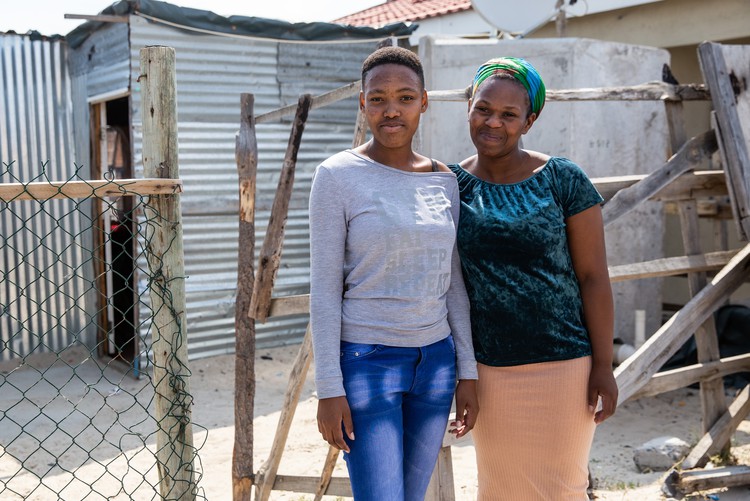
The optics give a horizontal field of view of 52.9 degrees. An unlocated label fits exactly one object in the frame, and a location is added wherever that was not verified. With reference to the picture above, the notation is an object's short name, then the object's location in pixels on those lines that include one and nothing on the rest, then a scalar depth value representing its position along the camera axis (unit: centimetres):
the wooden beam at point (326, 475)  357
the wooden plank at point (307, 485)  374
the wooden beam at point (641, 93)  427
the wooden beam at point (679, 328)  390
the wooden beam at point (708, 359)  481
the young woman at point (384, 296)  199
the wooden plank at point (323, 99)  371
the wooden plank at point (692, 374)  443
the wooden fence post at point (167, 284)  251
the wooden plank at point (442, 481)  318
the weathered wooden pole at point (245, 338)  385
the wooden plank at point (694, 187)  469
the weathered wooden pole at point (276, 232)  369
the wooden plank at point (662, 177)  396
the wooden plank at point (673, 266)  411
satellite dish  640
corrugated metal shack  703
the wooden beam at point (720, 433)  450
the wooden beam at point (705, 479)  409
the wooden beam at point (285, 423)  362
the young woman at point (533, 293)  215
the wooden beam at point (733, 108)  436
